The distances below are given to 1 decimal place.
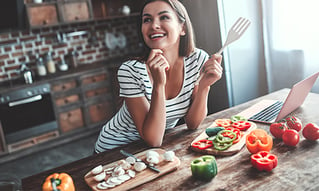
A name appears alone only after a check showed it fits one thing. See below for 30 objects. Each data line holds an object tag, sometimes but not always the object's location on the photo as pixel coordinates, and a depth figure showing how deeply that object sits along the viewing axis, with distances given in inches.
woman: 54.5
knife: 44.2
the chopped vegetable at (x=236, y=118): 58.5
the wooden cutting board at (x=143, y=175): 41.8
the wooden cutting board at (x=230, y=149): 47.3
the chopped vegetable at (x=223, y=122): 56.5
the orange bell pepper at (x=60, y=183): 39.0
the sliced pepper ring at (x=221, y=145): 47.7
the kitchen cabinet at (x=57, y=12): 137.8
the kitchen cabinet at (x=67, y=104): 139.3
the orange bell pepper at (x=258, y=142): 45.7
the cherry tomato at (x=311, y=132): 47.7
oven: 127.6
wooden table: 38.9
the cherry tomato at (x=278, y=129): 49.6
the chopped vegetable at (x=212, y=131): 53.1
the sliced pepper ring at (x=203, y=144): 49.2
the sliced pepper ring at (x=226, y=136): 49.1
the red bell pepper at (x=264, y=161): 41.1
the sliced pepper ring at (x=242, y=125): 54.9
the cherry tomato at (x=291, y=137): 46.8
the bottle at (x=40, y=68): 145.6
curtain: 98.8
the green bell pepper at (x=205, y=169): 40.5
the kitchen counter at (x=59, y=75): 130.2
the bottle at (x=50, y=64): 149.1
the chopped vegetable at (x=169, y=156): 45.6
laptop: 56.2
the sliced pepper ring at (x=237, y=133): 50.0
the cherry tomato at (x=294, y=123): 51.1
